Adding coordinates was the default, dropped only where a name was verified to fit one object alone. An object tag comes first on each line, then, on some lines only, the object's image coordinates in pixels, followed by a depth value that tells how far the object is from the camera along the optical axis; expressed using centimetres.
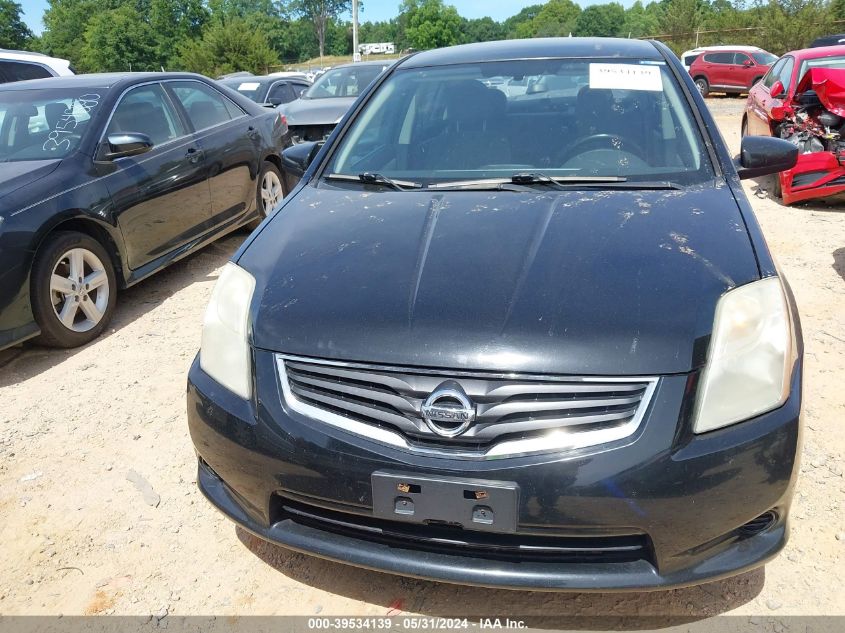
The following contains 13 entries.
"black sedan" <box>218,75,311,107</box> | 1353
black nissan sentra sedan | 169
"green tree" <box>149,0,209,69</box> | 6397
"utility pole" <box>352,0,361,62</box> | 3516
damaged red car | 640
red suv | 2134
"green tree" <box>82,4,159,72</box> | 6147
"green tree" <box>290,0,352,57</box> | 10326
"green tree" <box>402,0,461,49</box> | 9862
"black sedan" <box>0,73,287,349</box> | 388
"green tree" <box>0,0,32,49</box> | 6919
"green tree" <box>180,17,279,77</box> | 4700
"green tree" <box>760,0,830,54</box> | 2947
